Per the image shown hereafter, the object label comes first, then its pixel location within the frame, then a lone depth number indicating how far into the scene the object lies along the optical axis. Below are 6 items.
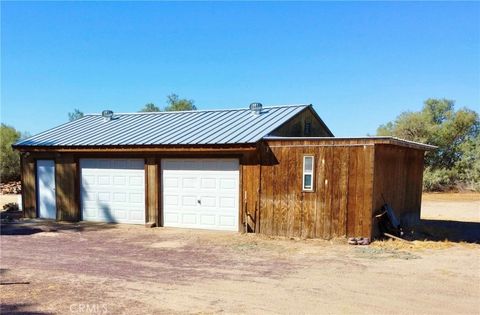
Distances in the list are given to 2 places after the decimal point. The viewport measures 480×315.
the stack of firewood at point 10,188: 28.11
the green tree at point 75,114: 45.56
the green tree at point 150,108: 44.08
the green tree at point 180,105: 42.78
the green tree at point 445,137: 29.52
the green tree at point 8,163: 31.03
